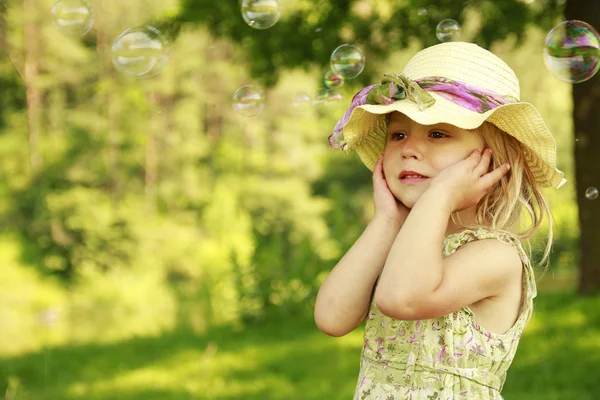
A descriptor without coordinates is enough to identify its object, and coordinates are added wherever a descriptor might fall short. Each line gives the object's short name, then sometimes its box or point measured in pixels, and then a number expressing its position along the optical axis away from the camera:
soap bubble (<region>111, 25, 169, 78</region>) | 3.79
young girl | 1.70
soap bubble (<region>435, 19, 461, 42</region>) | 3.52
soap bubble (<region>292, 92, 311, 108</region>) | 3.61
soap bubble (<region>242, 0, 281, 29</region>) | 3.83
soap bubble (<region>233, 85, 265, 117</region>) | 3.68
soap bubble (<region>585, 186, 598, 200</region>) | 3.33
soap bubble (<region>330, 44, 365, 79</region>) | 3.51
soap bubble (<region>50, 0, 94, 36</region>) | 3.97
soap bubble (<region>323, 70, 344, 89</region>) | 3.56
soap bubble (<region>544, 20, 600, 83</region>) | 3.16
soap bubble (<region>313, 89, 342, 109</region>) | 3.40
